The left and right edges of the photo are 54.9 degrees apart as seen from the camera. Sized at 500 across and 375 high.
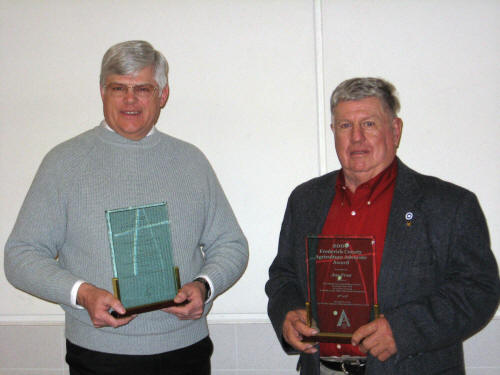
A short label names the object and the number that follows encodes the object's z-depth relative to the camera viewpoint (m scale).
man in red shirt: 1.71
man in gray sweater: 1.83
